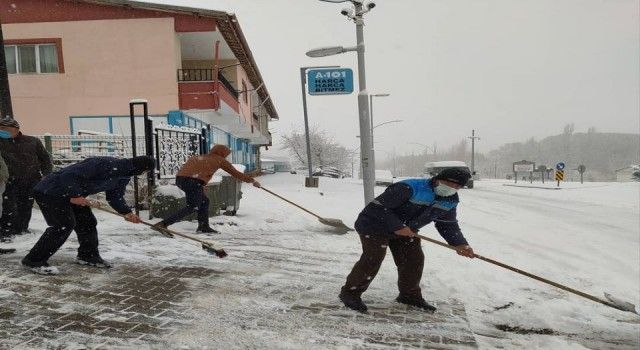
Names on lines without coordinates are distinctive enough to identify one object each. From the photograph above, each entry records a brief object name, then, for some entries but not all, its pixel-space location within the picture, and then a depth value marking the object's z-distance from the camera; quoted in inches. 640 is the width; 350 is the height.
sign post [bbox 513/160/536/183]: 1455.3
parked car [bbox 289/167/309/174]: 2235.2
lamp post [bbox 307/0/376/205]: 267.3
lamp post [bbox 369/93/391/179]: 974.4
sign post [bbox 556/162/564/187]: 1089.4
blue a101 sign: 275.0
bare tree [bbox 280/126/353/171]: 2042.2
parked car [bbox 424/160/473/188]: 1003.4
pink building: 584.1
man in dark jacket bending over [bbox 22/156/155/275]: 170.2
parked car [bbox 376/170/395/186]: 1025.0
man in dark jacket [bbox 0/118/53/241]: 225.0
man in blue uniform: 147.9
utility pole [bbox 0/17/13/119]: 348.5
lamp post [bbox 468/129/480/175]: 1891.1
